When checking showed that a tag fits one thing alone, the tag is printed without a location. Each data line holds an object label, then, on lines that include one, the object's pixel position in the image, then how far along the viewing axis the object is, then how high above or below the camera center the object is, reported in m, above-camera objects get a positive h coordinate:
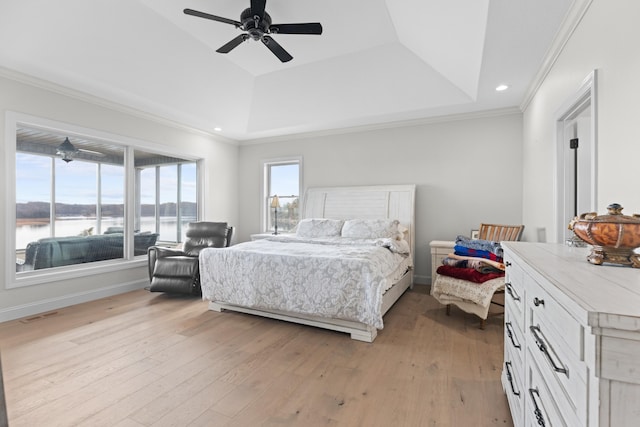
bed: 2.73 -0.64
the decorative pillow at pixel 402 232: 4.11 -0.27
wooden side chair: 2.93 -0.81
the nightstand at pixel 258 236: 5.30 -0.43
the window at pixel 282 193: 5.89 +0.41
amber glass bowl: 1.08 -0.08
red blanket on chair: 3.02 -0.62
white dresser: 0.62 -0.33
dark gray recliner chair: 3.90 -0.77
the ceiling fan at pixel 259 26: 2.38 +1.57
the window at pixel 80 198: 3.42 +0.18
